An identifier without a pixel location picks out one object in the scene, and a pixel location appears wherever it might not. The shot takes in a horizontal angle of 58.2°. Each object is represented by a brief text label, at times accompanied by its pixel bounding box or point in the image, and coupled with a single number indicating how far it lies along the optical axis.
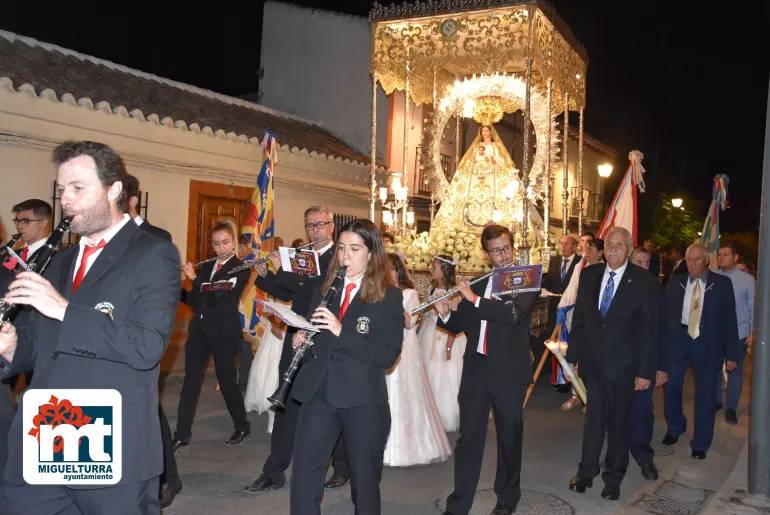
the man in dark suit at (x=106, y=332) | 2.57
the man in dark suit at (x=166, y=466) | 4.73
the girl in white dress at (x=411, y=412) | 6.19
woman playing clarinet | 3.85
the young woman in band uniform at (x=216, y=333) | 6.41
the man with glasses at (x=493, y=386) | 4.82
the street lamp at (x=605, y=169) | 16.01
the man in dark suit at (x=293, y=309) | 5.29
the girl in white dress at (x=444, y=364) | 7.73
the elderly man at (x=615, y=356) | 5.64
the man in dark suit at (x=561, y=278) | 10.48
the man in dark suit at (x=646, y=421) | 6.18
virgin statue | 13.07
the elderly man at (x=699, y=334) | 7.14
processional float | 11.74
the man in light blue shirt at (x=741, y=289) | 9.27
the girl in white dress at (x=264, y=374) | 8.04
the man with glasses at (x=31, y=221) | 5.56
